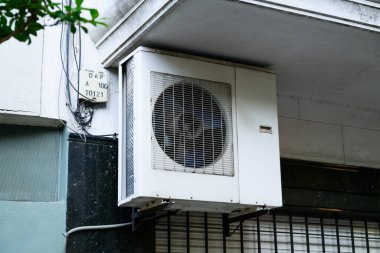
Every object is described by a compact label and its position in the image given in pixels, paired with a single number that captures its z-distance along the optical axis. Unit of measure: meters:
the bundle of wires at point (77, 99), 5.03
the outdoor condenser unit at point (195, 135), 4.63
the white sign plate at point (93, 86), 5.09
